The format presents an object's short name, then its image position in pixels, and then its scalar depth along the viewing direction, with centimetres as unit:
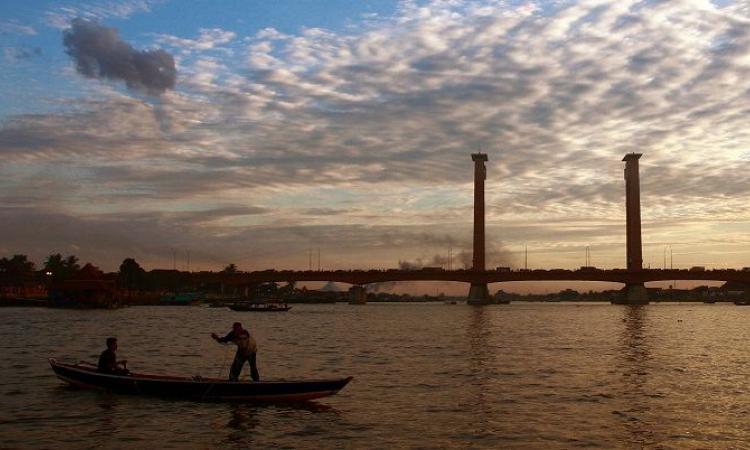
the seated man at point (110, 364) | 2941
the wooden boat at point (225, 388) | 2692
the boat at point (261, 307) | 15125
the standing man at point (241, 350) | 2742
